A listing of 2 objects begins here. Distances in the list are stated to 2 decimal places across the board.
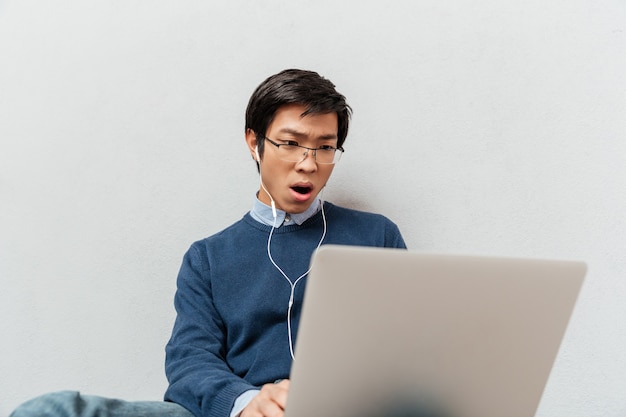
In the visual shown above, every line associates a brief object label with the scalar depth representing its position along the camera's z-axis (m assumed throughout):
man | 1.29
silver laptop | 0.71
